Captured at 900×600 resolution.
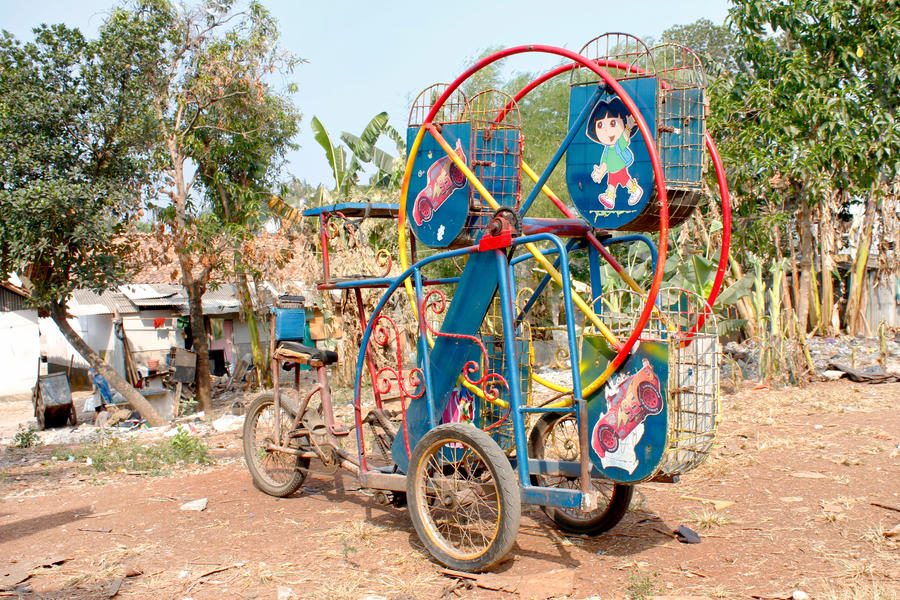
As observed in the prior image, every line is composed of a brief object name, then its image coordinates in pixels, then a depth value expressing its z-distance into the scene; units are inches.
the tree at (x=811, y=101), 456.1
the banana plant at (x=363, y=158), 649.6
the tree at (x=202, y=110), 492.7
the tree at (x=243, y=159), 542.6
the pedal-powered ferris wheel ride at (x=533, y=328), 152.6
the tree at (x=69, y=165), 411.8
